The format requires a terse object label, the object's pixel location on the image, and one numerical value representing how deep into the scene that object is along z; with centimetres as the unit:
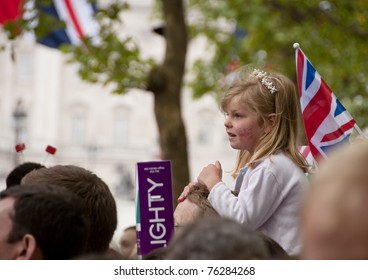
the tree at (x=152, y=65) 1142
